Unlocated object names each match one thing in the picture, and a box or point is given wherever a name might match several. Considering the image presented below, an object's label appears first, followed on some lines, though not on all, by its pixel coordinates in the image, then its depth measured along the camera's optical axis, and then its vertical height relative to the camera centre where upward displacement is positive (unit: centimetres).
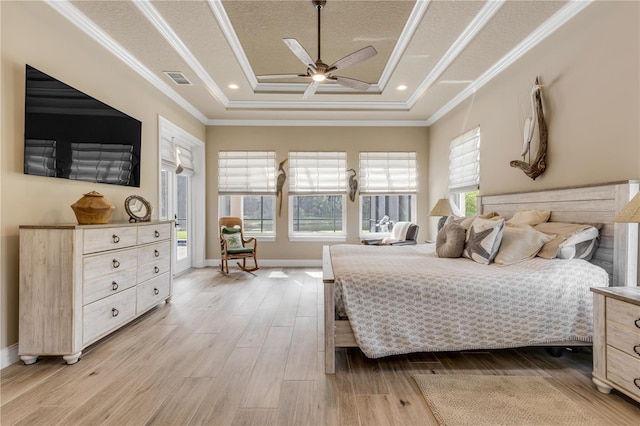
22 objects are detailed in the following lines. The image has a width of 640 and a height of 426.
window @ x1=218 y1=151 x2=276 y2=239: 571 +68
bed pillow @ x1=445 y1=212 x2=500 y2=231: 312 -7
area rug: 158 -106
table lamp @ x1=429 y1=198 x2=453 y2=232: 430 +5
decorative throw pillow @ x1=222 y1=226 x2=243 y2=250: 503 -45
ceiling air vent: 372 +166
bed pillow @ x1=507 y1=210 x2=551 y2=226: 273 -4
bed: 204 -64
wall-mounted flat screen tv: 225 +63
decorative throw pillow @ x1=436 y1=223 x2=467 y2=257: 286 -28
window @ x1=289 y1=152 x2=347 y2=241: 571 +30
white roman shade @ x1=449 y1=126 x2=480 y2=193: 410 +72
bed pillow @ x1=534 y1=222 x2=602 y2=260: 223 -22
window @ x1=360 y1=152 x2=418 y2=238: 572 +54
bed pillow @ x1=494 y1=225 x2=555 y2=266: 237 -25
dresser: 212 -58
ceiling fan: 261 +136
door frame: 556 +3
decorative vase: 244 +0
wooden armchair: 498 -57
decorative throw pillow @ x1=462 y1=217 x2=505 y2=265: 248 -23
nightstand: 163 -70
